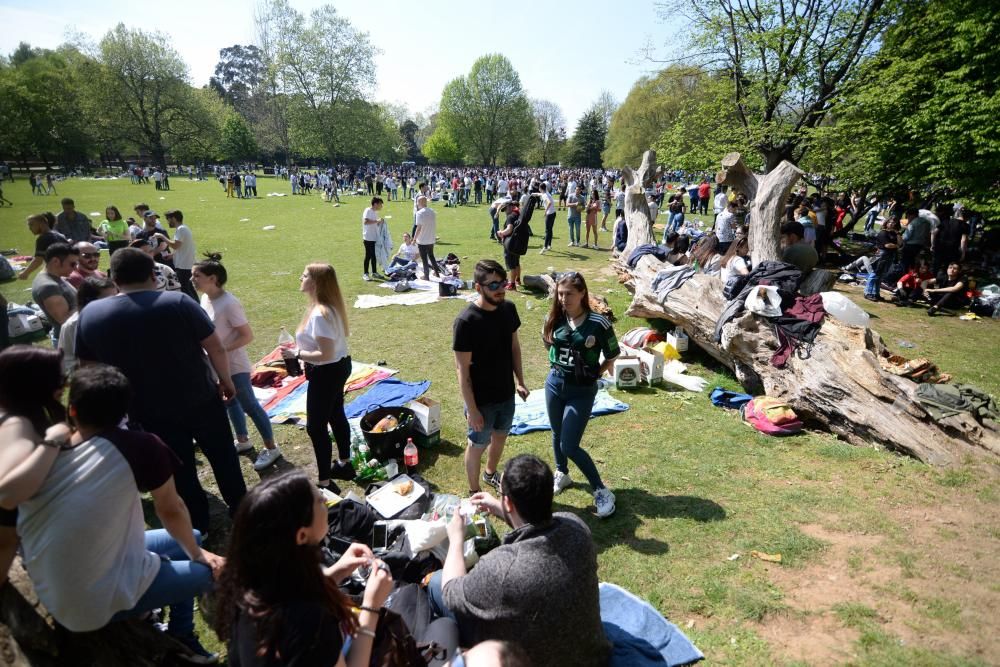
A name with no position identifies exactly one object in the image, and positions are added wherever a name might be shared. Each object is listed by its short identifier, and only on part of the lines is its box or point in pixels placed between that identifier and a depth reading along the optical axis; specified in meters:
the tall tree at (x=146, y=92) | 47.22
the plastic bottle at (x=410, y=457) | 4.81
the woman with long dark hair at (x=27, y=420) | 1.96
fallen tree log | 4.79
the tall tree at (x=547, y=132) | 79.52
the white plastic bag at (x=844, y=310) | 7.54
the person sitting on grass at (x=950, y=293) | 10.03
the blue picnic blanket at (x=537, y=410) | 5.81
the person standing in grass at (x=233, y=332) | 4.44
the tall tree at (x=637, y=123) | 41.12
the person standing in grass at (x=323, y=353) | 4.10
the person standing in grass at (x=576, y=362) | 4.07
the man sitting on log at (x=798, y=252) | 8.76
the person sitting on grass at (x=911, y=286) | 10.54
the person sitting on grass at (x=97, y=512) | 2.04
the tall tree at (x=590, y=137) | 68.50
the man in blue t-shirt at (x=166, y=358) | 3.27
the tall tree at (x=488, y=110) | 63.19
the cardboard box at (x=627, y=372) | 6.70
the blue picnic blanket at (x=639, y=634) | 2.92
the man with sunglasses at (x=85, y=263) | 6.32
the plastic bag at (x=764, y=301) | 6.48
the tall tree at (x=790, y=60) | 14.57
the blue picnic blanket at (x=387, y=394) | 6.14
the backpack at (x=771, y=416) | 5.55
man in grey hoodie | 2.31
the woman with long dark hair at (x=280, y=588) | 1.66
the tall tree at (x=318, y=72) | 45.69
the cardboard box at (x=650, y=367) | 6.81
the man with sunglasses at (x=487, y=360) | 3.79
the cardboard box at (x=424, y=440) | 5.27
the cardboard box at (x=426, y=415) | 5.24
